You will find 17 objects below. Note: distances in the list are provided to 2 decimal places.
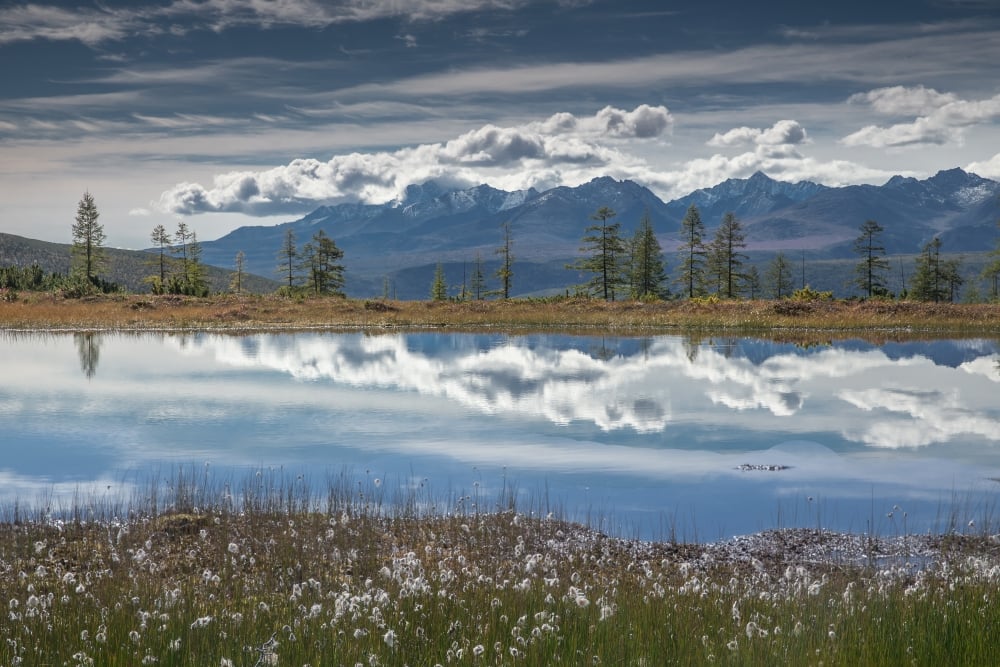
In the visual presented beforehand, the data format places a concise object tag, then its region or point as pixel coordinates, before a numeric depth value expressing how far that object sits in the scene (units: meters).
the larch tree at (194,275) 100.59
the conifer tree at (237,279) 150.38
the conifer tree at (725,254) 121.50
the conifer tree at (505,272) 123.44
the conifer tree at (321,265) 126.56
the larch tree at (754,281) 128.06
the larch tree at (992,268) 93.78
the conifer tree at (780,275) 193.77
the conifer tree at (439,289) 160.70
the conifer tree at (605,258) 117.69
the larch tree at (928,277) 144.25
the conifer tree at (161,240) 128.75
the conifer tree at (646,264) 138.50
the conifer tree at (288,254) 141.00
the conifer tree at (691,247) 124.12
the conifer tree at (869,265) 122.89
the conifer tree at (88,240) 123.19
